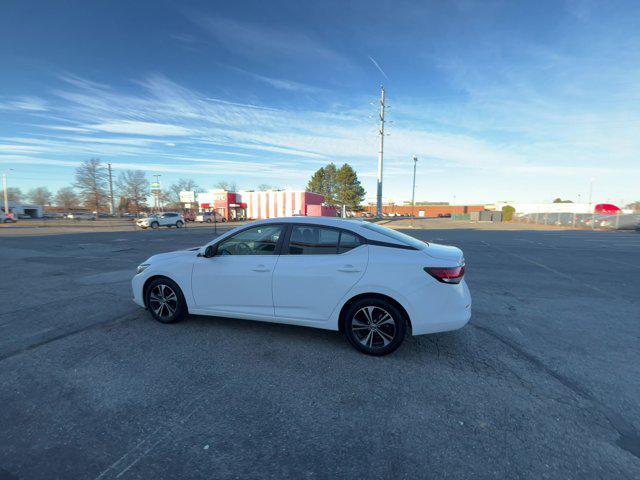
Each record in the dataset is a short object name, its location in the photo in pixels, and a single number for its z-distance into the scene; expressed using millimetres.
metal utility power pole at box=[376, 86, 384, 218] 41669
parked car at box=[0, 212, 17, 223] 45694
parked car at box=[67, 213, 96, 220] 64262
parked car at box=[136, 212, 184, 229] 31328
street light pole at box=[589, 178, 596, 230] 32197
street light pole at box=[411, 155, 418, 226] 41872
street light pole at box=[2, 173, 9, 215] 66531
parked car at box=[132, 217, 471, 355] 3434
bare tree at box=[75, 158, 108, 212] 66969
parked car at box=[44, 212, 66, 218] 75862
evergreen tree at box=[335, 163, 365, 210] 59938
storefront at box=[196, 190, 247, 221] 54750
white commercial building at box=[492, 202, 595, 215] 60931
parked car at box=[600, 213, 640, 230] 29312
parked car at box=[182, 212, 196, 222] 50884
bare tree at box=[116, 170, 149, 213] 80250
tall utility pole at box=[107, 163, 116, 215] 68788
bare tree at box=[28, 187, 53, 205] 101750
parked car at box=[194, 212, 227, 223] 50812
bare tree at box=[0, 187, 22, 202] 89000
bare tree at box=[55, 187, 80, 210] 100250
